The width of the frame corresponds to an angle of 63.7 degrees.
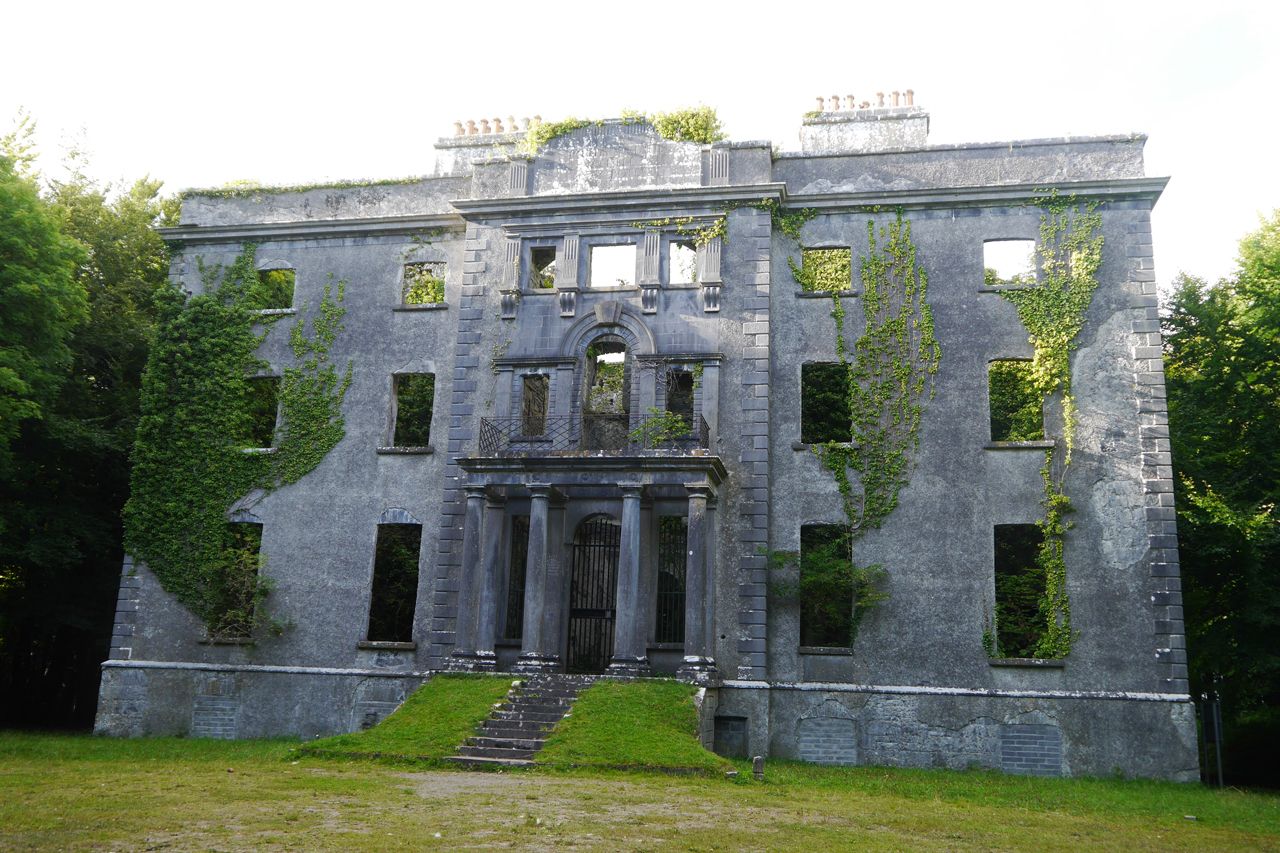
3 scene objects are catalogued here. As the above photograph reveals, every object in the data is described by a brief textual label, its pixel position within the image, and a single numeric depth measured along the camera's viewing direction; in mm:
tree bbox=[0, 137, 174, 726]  23984
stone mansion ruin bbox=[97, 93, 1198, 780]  19203
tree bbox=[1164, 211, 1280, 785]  19812
